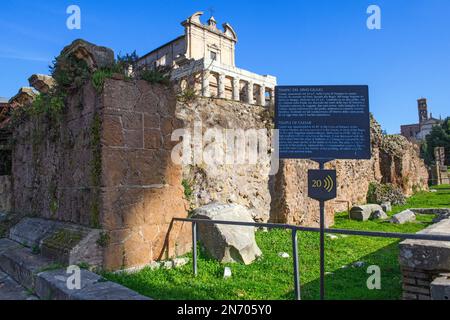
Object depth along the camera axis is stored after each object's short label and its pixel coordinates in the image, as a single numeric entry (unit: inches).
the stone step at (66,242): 154.6
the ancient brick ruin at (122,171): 163.0
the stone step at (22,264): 155.8
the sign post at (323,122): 138.0
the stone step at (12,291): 146.9
